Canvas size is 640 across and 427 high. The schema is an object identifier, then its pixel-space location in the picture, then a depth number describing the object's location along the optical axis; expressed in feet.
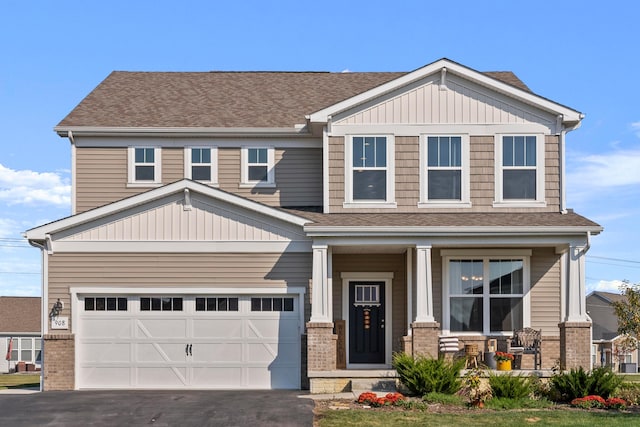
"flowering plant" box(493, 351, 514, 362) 66.59
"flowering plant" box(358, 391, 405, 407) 54.90
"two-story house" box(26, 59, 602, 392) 66.39
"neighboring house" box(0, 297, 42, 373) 181.27
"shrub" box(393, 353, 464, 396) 58.49
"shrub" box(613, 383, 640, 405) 56.97
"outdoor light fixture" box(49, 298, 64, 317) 68.54
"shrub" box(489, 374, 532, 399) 56.39
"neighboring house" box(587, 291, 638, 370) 190.60
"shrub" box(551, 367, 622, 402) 57.11
